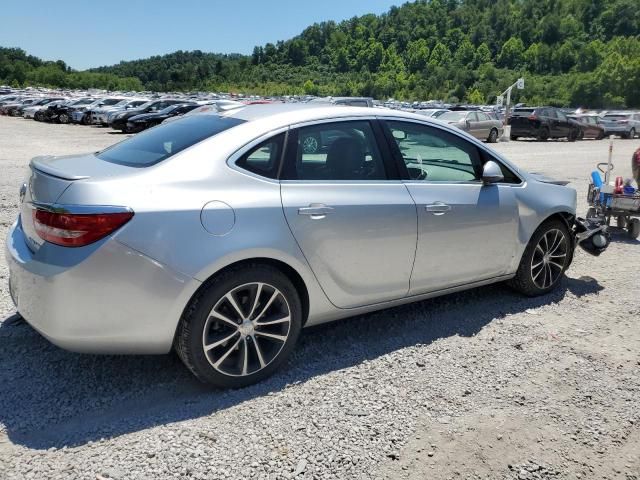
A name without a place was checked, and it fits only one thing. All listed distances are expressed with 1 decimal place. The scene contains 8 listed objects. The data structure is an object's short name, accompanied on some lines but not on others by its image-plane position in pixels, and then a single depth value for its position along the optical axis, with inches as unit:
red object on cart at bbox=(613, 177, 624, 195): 278.2
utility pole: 1054.1
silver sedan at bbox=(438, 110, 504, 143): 914.1
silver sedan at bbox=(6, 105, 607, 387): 113.4
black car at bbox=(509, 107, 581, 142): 1059.9
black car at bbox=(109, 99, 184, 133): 1103.0
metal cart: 275.6
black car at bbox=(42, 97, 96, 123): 1438.2
